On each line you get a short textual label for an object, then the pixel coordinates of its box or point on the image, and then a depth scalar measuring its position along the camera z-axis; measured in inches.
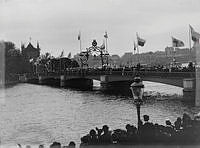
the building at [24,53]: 6967.5
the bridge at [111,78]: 2036.2
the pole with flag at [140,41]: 2588.6
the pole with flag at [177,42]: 2253.9
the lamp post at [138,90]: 614.7
